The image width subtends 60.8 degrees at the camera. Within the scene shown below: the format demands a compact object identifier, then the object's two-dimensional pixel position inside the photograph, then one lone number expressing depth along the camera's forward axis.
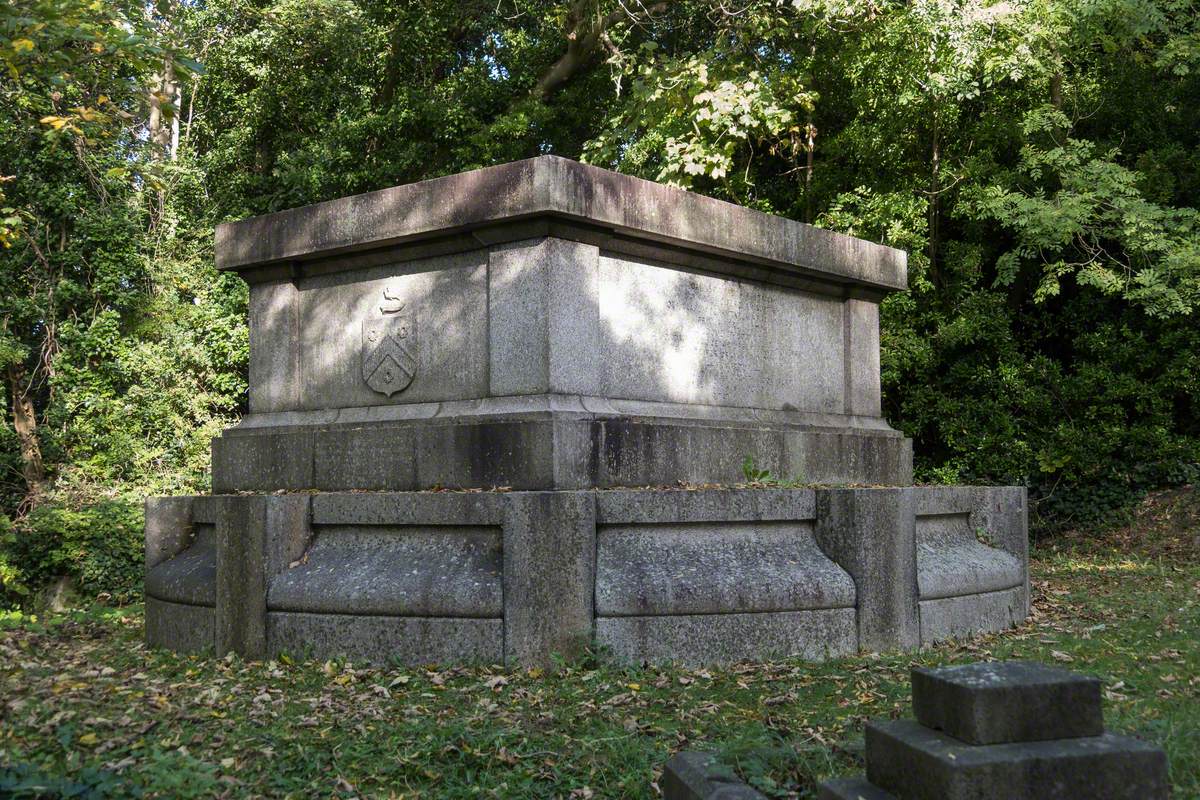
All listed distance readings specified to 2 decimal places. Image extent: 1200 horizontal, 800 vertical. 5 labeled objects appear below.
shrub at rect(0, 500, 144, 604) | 10.82
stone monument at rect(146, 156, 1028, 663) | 5.38
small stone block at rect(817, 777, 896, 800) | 2.62
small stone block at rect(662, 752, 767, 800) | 2.85
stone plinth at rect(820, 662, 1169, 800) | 2.43
